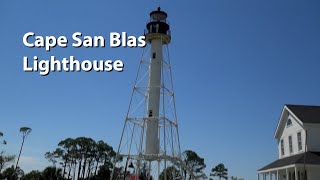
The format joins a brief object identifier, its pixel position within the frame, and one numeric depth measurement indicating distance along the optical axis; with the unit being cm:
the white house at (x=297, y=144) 1912
